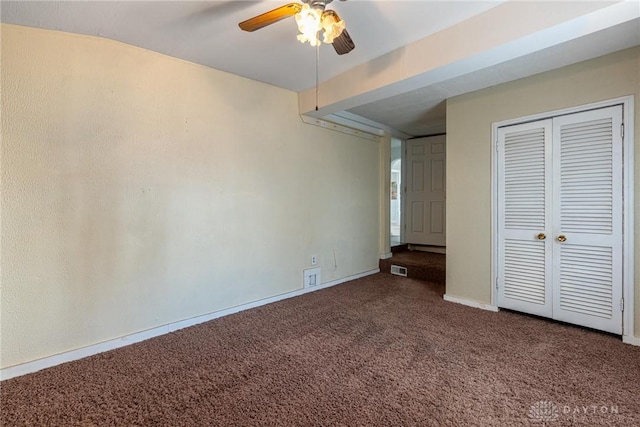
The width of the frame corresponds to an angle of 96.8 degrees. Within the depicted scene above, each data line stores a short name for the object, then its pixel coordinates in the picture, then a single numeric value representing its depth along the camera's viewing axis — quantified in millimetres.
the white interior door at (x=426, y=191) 4898
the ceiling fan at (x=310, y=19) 1511
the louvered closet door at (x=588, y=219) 2234
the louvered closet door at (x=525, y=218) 2578
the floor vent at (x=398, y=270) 4195
